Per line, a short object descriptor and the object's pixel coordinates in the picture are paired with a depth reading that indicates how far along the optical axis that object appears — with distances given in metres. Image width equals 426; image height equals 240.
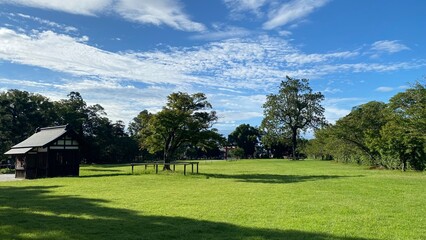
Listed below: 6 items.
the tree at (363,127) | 39.00
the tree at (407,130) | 27.75
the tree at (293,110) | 67.25
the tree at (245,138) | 94.75
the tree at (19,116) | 45.19
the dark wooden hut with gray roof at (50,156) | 29.21
